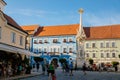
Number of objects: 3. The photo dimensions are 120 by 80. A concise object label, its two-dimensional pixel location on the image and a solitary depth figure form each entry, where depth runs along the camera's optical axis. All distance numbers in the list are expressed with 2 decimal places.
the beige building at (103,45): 36.42
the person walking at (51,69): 10.83
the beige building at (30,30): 39.11
